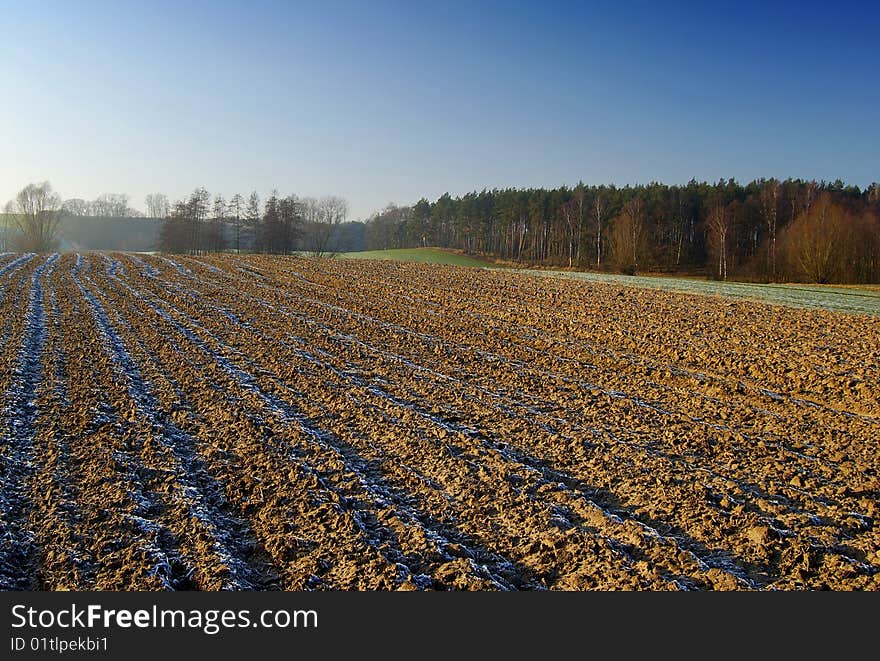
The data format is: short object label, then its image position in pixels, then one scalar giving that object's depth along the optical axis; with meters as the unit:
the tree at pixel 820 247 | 44.75
